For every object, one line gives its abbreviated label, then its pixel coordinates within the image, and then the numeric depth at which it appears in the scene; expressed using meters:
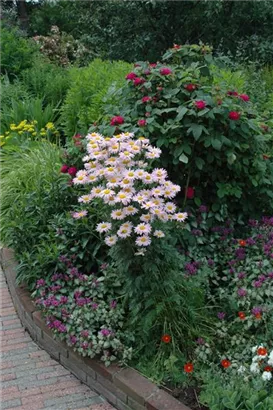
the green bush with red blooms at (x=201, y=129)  3.98
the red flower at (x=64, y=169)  4.36
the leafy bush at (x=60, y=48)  11.52
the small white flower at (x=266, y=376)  2.73
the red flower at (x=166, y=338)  3.18
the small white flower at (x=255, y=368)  2.83
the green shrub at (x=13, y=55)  9.23
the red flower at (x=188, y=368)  2.99
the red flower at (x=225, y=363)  3.02
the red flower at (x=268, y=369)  2.86
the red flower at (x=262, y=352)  2.90
